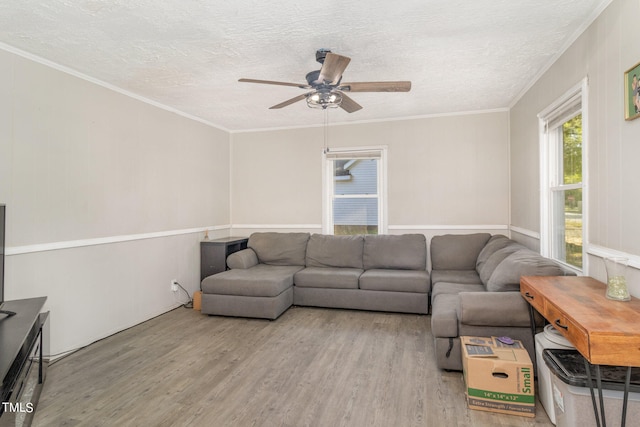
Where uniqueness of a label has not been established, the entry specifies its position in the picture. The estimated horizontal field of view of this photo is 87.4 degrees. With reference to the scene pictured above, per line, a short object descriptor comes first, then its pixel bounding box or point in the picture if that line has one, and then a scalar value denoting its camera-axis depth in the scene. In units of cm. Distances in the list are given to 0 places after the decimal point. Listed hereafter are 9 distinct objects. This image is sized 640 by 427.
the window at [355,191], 514
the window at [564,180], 263
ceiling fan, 243
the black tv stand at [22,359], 160
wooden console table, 139
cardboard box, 209
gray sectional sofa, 256
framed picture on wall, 181
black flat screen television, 209
